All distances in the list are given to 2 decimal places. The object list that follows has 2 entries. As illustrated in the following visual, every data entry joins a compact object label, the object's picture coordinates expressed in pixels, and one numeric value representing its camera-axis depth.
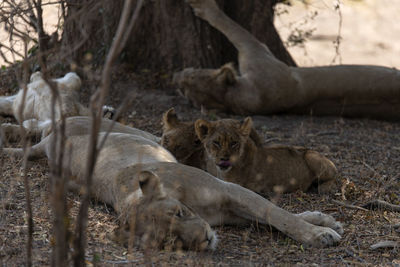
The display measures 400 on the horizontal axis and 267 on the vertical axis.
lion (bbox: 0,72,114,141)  12.95
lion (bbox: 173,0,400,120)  15.46
